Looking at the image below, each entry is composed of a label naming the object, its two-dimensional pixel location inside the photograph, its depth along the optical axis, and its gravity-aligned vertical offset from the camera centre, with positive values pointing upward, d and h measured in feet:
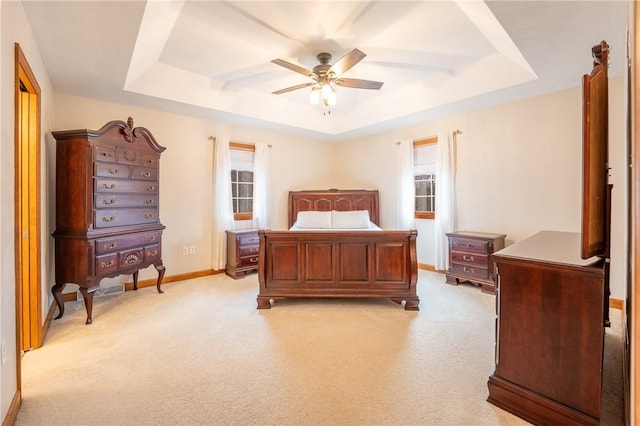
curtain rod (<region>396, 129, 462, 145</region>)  15.19 +4.00
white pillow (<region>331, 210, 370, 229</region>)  16.61 -0.52
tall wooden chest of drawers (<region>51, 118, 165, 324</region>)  9.89 +0.18
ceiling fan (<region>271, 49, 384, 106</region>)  10.06 +4.71
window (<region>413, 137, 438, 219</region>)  16.47 +1.95
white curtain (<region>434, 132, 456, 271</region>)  15.29 +0.69
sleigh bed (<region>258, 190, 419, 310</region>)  10.98 -2.02
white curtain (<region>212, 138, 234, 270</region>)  15.87 +0.58
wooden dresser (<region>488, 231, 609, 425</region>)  4.82 -2.18
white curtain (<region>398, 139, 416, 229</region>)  17.03 +1.47
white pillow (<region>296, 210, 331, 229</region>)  17.01 -0.53
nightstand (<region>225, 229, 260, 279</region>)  15.37 -2.16
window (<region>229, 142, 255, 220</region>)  16.97 +1.82
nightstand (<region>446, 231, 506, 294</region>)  12.89 -2.12
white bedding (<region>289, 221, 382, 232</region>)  16.84 -0.88
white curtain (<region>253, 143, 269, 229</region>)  17.47 +1.46
